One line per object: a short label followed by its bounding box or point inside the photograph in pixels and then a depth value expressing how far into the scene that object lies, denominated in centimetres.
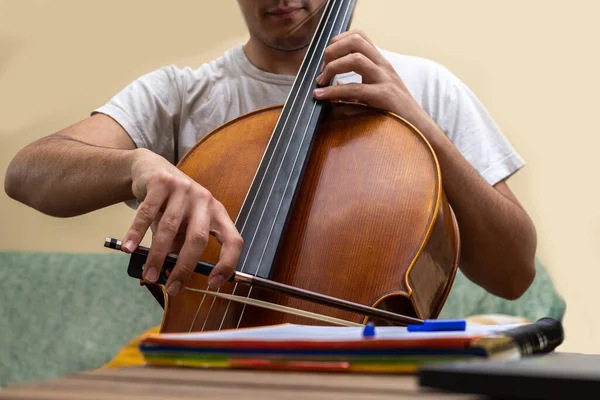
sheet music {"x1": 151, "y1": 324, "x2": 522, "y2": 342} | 124
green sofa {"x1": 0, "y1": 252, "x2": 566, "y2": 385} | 357
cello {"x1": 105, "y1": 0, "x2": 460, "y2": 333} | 175
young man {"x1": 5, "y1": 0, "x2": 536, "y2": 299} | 177
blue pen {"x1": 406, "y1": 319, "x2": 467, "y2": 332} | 130
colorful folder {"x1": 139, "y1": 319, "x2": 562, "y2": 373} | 121
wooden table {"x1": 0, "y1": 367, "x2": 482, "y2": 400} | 111
